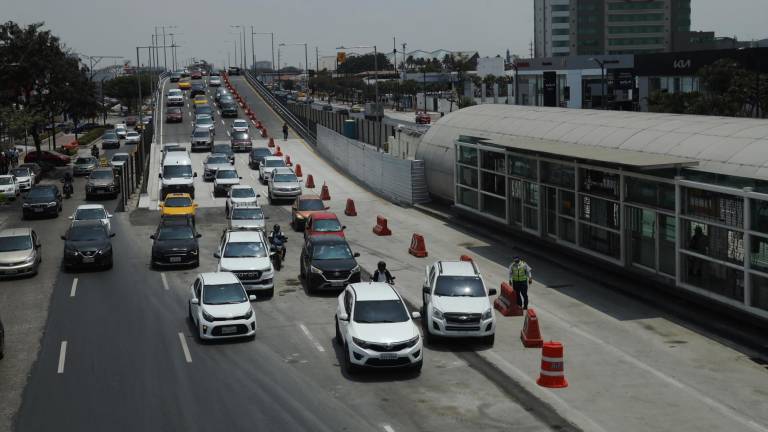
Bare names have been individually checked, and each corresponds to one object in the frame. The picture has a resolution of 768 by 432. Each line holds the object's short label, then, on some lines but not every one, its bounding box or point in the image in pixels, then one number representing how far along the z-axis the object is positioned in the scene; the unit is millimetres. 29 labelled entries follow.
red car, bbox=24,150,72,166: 79125
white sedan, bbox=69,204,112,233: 40812
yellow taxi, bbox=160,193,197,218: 43344
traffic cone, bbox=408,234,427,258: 36250
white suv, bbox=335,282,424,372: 20562
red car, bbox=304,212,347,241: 36781
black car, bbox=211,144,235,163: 68375
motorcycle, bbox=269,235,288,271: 34250
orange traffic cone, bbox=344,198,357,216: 47531
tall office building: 189875
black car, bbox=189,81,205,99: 125562
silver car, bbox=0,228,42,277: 33125
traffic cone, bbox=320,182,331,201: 52781
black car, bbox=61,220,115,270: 34156
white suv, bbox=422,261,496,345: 23141
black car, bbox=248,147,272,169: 66562
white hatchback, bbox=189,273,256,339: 23906
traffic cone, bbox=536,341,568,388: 19891
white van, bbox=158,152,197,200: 52688
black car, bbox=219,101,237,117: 102312
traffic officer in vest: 26219
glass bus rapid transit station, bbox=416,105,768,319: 24062
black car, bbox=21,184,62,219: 49281
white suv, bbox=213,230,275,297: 29188
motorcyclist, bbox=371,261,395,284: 27141
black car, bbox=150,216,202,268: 34062
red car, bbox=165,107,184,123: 98750
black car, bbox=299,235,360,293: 29453
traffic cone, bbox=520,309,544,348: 23297
